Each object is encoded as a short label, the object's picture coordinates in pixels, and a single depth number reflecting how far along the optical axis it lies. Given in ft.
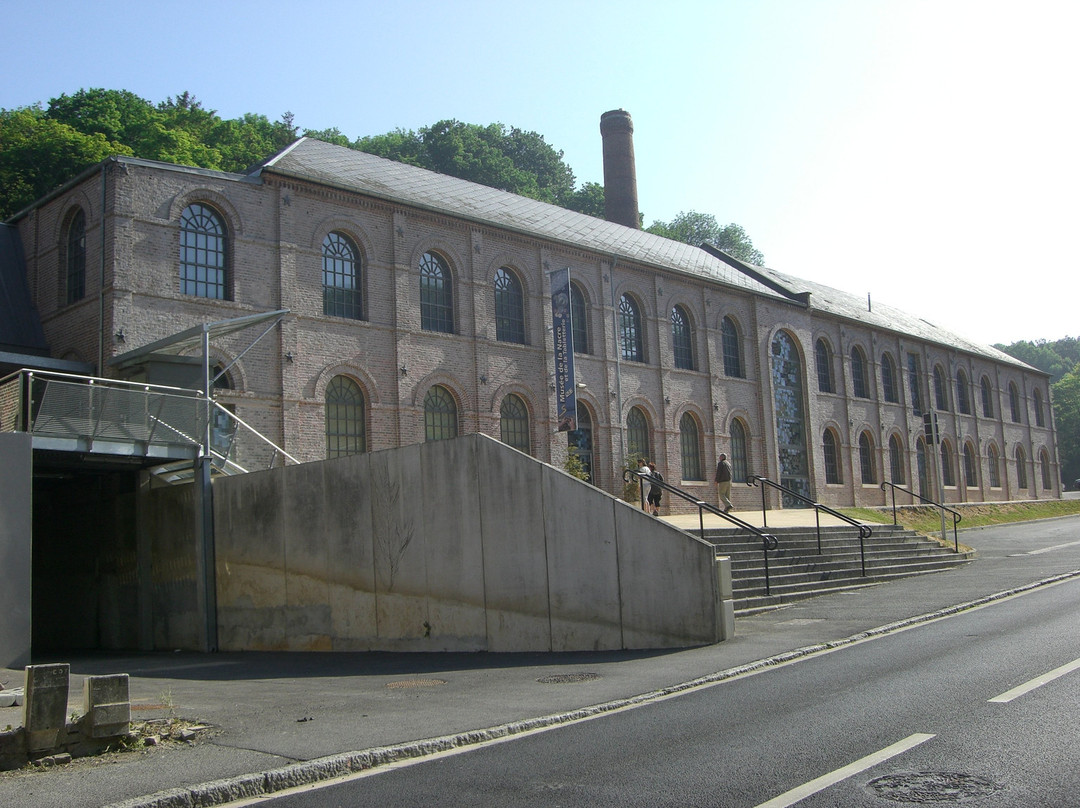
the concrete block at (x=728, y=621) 38.65
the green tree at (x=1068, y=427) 271.49
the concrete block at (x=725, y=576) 38.90
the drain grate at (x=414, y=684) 33.12
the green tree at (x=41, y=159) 116.16
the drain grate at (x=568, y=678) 31.84
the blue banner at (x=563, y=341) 83.27
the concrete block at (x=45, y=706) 20.86
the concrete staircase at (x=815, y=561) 50.88
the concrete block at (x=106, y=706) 21.89
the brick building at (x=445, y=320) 65.72
